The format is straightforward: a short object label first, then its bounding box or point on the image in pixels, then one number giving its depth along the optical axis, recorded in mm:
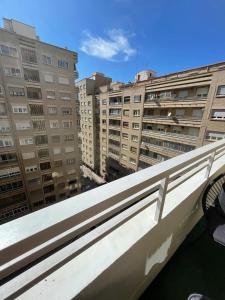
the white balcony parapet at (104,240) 292
